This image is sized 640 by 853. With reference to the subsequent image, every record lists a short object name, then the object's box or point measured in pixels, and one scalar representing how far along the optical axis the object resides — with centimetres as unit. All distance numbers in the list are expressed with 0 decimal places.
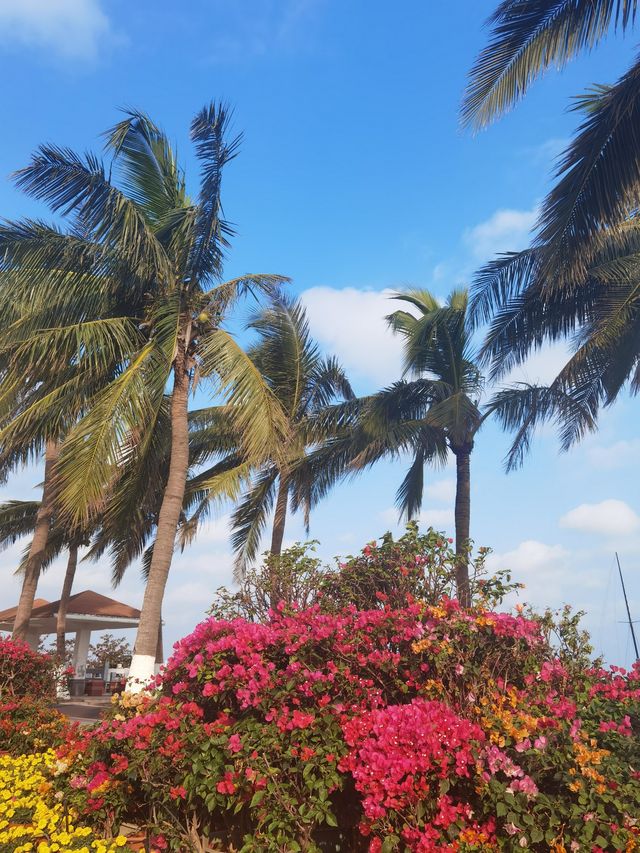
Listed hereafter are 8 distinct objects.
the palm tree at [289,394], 1474
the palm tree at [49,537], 1847
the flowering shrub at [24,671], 905
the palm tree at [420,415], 1319
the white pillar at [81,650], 2392
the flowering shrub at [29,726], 756
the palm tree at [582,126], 729
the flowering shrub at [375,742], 351
